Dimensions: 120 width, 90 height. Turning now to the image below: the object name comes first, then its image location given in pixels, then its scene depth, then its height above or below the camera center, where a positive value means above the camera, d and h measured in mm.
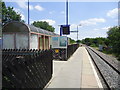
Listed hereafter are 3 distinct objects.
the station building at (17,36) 11812 +746
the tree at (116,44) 17141 +15
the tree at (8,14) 33494 +8353
